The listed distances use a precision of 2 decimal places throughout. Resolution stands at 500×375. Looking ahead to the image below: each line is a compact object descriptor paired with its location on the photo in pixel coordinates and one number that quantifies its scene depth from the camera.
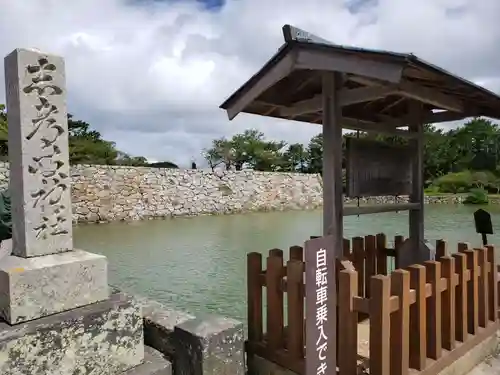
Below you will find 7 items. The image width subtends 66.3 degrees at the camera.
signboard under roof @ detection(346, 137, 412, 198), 2.82
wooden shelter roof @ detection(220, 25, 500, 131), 2.17
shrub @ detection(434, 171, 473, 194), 26.39
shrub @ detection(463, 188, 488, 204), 19.70
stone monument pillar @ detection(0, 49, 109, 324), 1.73
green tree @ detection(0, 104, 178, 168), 17.99
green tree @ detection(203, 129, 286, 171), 30.09
